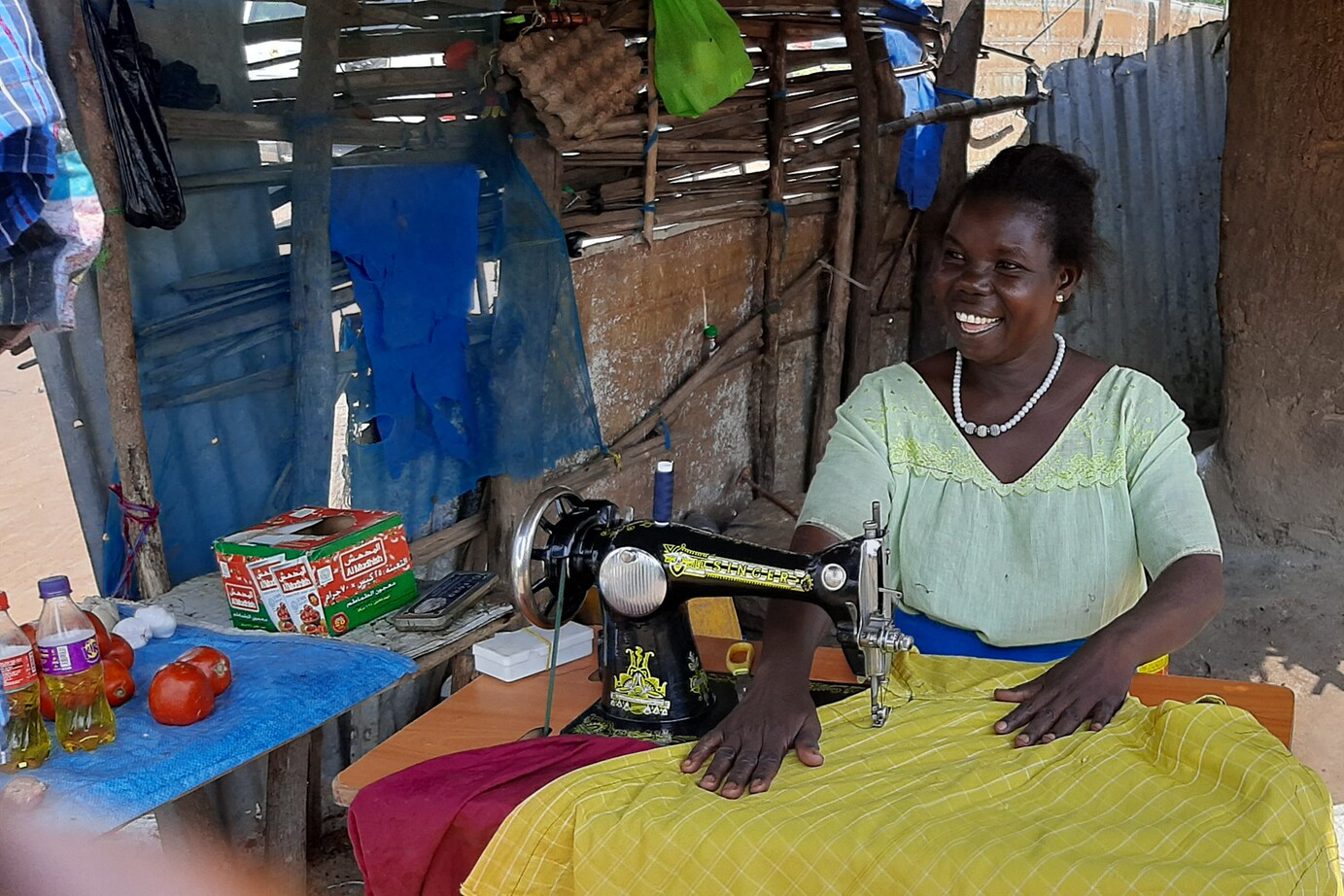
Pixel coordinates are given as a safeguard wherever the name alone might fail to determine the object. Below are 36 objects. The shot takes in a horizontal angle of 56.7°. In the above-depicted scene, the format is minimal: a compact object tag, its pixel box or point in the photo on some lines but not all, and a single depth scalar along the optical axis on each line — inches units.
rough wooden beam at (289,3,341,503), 129.8
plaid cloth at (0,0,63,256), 60.3
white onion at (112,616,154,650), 106.7
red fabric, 67.1
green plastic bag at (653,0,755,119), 185.2
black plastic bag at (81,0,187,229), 107.0
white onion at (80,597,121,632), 109.5
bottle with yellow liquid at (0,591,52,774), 87.4
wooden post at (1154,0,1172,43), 448.5
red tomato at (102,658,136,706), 97.0
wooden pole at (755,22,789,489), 231.6
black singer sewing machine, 73.4
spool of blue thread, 84.8
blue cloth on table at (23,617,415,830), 85.5
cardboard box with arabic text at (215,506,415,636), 108.9
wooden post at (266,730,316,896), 122.3
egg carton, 155.4
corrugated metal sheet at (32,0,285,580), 117.1
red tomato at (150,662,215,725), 94.0
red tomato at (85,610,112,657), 100.0
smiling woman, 91.4
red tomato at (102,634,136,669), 100.4
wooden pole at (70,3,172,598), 107.0
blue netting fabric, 141.6
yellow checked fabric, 59.2
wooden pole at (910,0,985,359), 260.8
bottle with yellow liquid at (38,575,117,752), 88.7
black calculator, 113.9
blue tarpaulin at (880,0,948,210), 266.2
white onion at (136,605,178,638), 109.1
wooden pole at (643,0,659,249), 192.4
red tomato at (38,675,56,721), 92.4
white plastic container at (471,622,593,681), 87.4
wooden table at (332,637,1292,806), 76.6
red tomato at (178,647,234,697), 97.9
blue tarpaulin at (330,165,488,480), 138.4
